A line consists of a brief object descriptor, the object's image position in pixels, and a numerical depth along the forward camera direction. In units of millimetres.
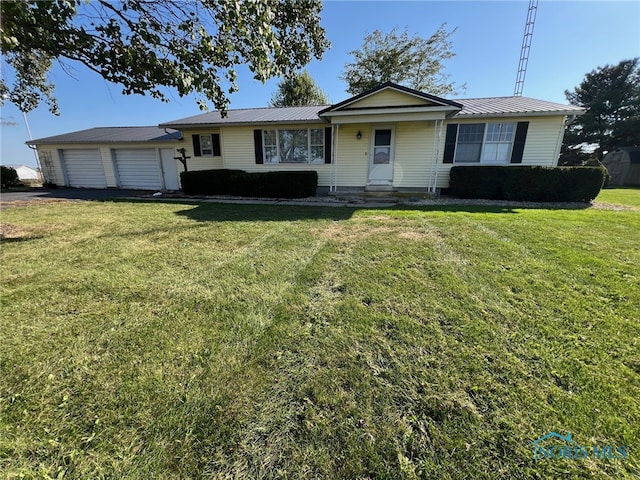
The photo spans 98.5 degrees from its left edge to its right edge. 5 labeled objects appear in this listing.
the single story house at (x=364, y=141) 9789
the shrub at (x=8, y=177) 15867
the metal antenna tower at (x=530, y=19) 14040
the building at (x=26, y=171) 24731
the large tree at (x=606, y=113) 26422
